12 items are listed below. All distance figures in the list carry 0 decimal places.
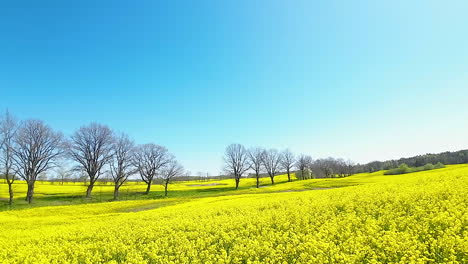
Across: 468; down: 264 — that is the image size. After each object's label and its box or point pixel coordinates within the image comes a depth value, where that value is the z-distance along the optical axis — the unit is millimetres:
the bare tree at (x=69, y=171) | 42194
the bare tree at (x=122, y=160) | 48531
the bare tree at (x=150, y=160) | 56906
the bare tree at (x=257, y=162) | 69562
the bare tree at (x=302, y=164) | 93569
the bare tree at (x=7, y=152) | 37469
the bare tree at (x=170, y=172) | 58750
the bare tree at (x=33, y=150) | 38875
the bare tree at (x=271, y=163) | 77662
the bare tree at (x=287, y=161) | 84056
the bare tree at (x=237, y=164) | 68000
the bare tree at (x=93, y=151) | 45406
